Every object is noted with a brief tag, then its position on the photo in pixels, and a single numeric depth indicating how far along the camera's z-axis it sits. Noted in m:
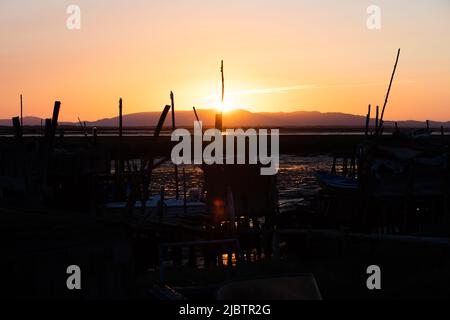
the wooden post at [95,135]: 32.76
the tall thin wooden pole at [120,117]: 29.38
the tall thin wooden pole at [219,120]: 23.62
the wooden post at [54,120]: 16.80
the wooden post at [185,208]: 25.58
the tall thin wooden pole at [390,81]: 25.95
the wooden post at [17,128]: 18.85
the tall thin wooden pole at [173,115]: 28.56
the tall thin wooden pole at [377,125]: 24.88
